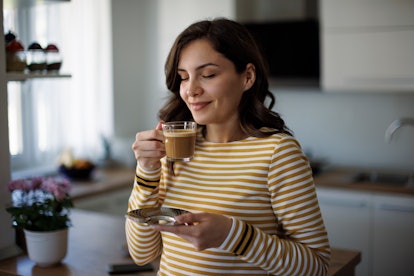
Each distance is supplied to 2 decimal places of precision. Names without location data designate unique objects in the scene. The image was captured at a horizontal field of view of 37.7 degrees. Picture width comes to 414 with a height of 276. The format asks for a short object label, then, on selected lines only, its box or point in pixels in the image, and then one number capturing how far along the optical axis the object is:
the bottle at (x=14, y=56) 2.33
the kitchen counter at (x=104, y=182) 3.87
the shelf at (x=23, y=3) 2.59
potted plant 2.18
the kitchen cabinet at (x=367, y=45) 3.65
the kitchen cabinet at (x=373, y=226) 3.59
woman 1.55
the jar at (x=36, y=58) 2.40
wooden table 2.16
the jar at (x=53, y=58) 2.45
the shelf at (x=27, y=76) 2.31
